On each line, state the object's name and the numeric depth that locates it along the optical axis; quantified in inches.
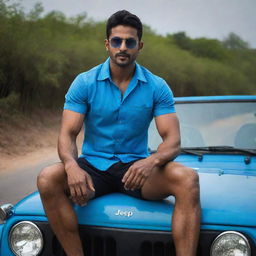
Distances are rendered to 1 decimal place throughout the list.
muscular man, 97.9
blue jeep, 89.9
